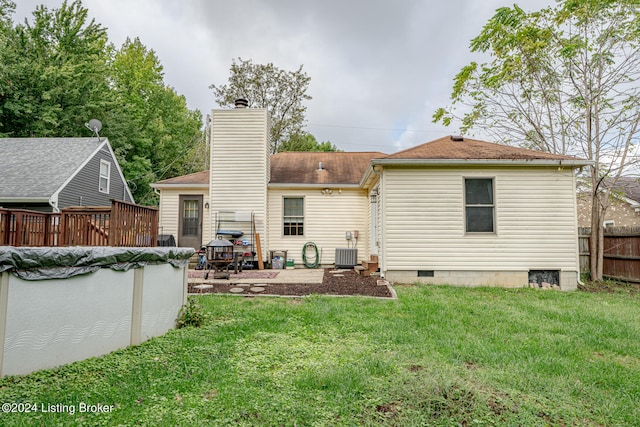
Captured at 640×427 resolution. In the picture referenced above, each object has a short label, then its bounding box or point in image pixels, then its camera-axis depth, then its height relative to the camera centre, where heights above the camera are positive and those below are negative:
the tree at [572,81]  7.82 +4.08
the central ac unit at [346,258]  10.00 -0.73
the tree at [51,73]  16.12 +8.14
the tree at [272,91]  19.33 +8.52
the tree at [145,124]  19.73 +7.42
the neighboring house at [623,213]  13.60 +1.01
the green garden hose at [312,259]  10.30 -0.77
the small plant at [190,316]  4.18 -1.08
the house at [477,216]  7.28 +0.42
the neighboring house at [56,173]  10.29 +2.11
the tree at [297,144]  20.89 +5.93
